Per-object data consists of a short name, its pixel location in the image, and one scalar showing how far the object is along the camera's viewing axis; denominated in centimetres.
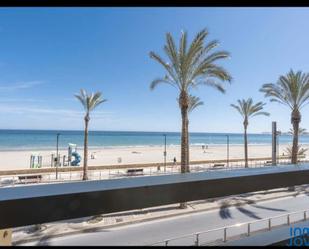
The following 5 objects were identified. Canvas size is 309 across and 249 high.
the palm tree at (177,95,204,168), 2501
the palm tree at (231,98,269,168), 2892
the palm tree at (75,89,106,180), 2184
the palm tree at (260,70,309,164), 1936
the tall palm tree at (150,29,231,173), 1422
